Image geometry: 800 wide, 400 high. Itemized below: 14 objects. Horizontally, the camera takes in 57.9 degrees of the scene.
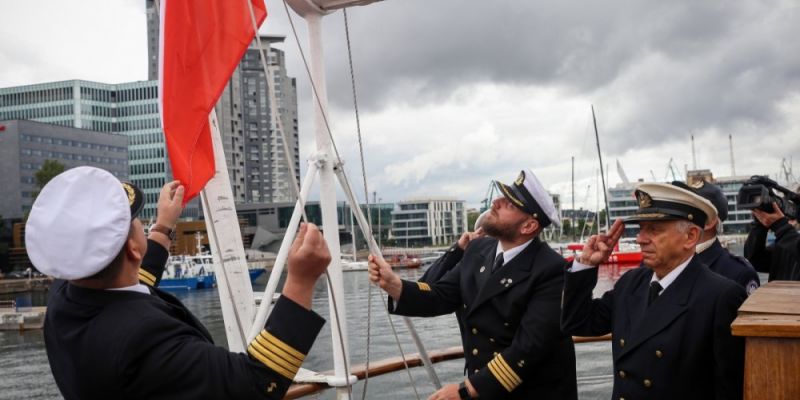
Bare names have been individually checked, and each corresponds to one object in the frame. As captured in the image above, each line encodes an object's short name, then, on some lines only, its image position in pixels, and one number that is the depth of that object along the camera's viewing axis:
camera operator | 4.34
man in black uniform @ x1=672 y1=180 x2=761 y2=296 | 3.35
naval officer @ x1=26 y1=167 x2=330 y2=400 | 1.65
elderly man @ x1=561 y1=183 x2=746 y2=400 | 2.67
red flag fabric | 3.75
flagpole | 4.16
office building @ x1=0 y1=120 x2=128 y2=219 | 87.00
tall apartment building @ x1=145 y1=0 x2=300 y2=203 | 126.25
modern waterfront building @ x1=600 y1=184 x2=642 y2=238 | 142.88
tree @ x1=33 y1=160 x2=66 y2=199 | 75.62
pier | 38.38
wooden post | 1.88
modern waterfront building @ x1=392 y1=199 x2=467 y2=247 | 155.25
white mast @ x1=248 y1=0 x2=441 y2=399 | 4.07
